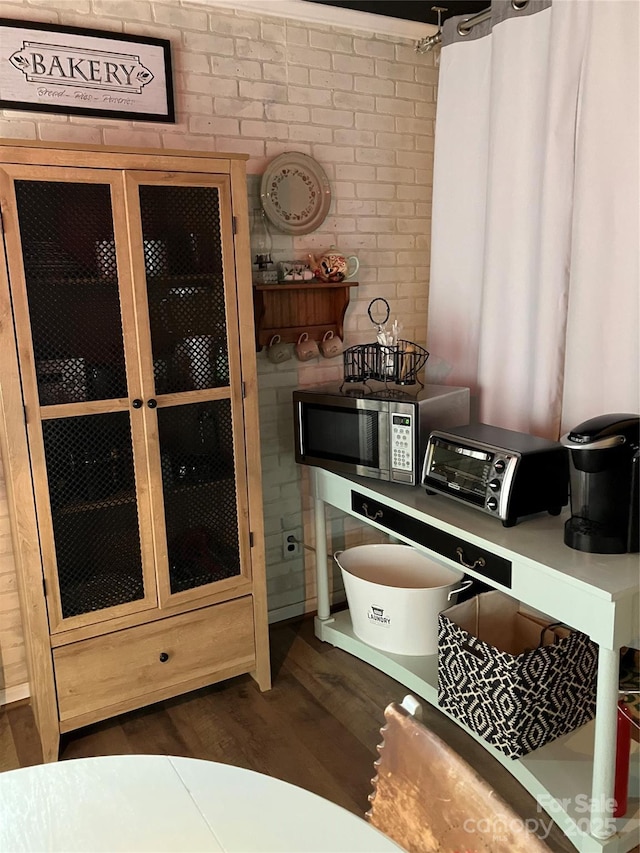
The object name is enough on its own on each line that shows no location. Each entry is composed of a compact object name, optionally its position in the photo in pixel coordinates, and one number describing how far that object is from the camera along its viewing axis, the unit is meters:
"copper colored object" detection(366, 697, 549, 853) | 0.94
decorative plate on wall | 2.69
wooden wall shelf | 2.72
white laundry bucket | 2.51
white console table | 1.67
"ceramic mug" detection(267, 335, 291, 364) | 2.79
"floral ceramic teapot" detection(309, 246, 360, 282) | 2.82
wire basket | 2.64
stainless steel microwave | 2.33
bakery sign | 2.21
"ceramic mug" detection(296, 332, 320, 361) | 2.85
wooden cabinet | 2.04
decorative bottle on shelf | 2.72
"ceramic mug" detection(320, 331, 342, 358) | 2.93
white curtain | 2.15
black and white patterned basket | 2.01
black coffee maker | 1.75
